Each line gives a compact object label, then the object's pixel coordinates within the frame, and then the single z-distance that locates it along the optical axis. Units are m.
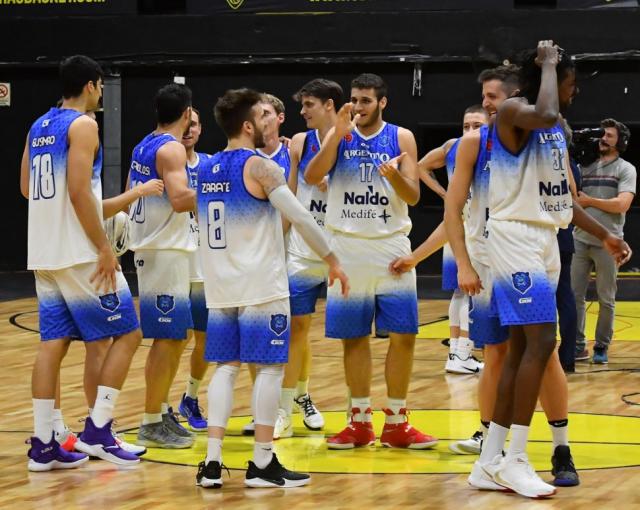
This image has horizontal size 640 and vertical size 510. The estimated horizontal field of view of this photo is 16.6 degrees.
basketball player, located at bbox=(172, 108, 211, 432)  12.26
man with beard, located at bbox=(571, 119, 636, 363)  16.67
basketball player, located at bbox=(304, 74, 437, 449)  11.44
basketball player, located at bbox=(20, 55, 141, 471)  10.44
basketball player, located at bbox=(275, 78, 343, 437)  12.10
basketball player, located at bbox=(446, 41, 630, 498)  9.41
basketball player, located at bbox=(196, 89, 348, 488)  9.81
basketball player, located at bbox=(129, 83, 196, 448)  11.58
